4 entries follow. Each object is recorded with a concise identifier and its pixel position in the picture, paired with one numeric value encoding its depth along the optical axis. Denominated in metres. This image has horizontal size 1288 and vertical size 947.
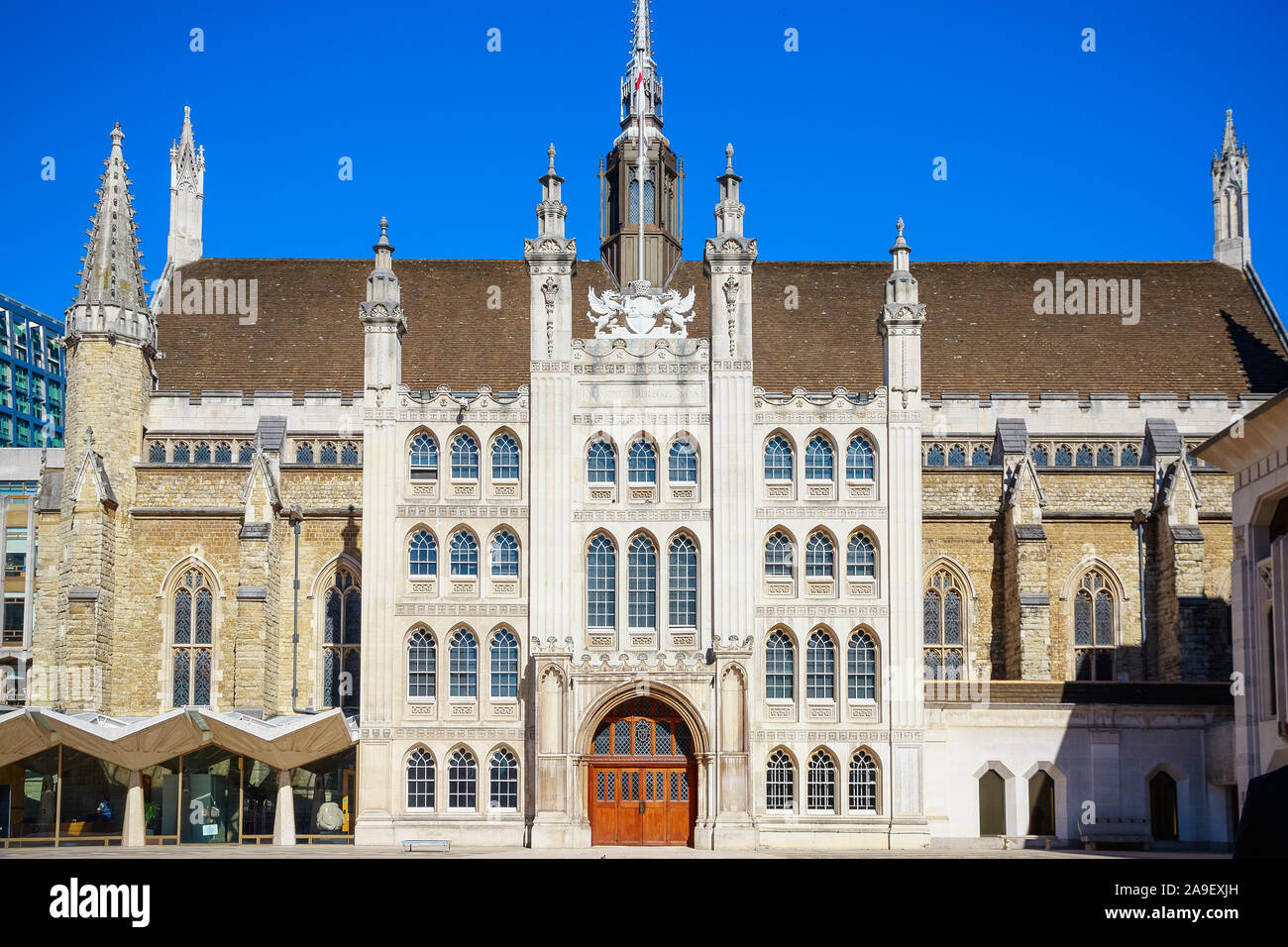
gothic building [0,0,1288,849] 41.19
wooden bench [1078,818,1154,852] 41.56
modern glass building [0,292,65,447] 124.50
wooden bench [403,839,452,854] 38.12
